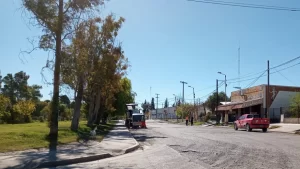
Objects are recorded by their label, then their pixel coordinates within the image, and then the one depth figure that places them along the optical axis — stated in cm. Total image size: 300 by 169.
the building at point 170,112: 6995
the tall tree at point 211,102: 6546
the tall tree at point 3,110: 2478
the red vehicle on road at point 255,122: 2436
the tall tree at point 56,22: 1277
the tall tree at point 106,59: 1952
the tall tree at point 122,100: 4085
